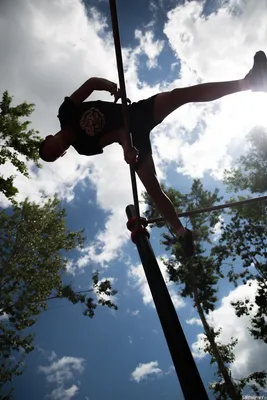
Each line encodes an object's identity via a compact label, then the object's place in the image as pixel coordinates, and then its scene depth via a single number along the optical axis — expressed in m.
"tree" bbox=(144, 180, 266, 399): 15.95
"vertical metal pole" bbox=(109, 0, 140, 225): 1.95
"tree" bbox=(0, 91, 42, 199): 9.08
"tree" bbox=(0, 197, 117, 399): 14.69
